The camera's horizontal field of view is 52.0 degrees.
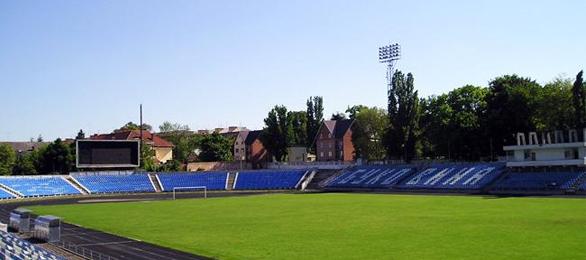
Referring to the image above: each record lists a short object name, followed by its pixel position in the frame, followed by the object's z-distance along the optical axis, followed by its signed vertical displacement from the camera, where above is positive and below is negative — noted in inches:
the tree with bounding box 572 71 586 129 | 2772.6 +308.4
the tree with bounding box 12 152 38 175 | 4330.7 +108.5
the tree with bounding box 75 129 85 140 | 5871.1 +438.6
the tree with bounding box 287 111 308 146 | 5009.8 +400.0
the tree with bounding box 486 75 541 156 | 3176.7 +335.9
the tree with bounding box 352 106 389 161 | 4234.7 +289.9
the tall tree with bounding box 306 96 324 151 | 5044.3 +477.1
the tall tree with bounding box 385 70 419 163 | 3469.5 +320.6
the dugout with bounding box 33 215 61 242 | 1323.8 -107.0
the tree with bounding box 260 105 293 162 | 4783.5 +349.1
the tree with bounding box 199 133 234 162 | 5016.5 +238.2
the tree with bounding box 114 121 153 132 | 6315.9 +659.8
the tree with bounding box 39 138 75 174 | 4181.8 +158.9
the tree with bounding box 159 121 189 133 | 6658.5 +579.1
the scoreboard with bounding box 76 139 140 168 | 3415.4 +149.2
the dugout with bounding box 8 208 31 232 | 1555.9 -103.6
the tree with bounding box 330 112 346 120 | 5836.6 +560.1
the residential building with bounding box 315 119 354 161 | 4815.5 +267.3
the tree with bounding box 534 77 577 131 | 3036.4 +313.7
